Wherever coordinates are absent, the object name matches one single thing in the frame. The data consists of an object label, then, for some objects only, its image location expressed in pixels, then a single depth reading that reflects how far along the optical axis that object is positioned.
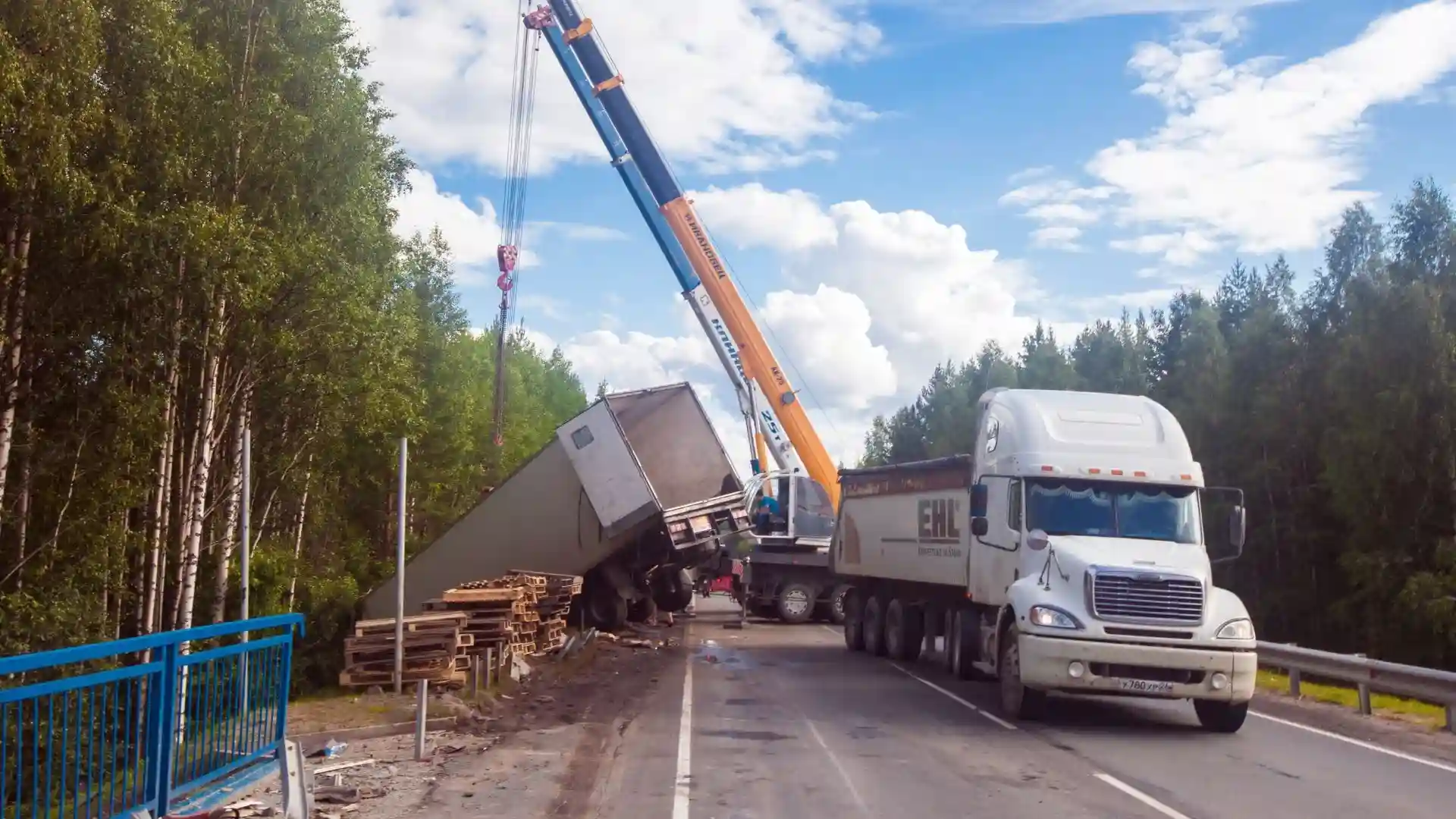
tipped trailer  23.42
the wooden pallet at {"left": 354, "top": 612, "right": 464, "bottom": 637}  16.45
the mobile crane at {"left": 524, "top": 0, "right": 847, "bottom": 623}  27.20
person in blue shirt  28.64
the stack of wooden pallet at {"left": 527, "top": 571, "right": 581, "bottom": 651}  21.69
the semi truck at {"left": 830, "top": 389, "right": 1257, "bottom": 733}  12.84
